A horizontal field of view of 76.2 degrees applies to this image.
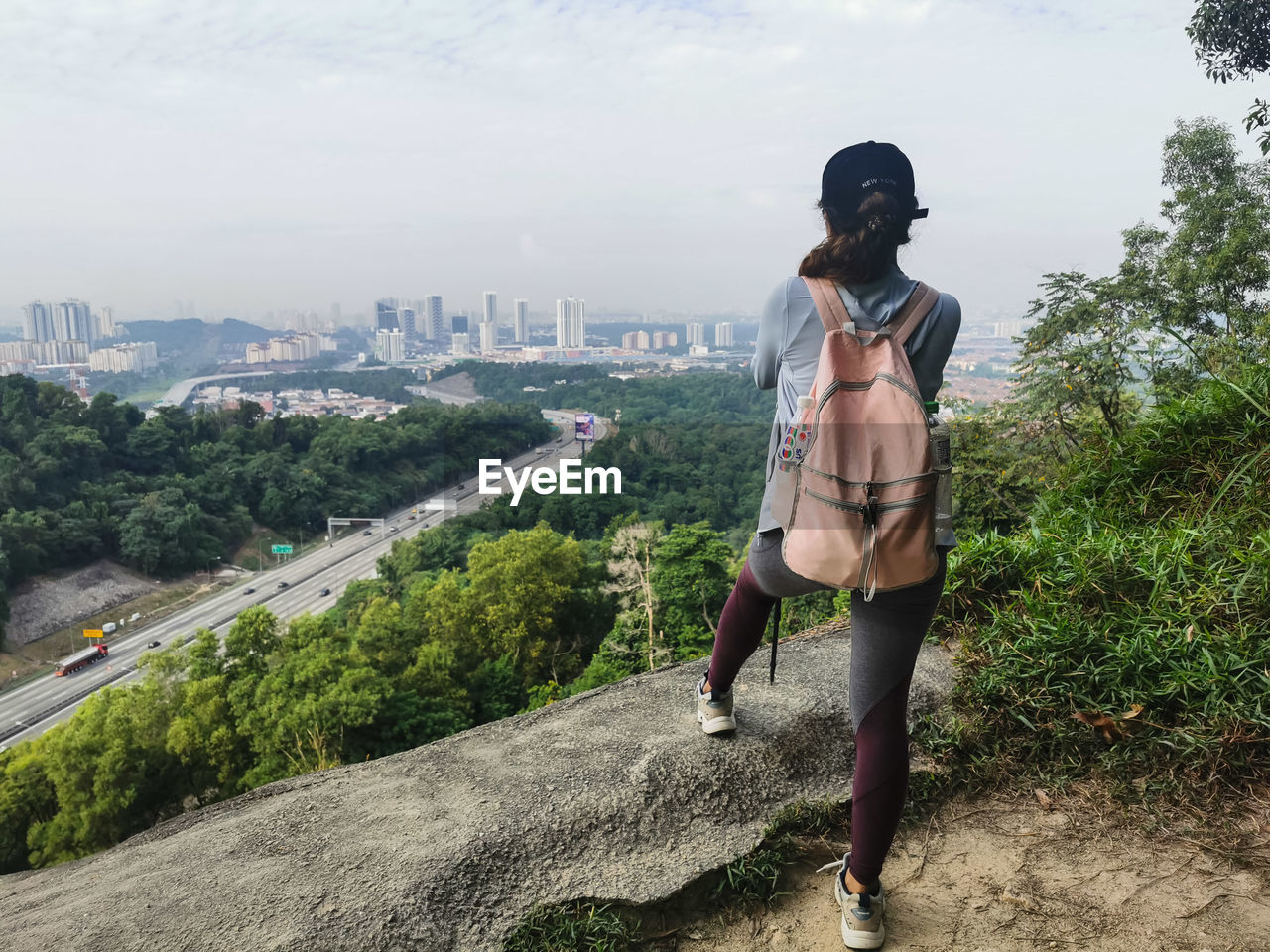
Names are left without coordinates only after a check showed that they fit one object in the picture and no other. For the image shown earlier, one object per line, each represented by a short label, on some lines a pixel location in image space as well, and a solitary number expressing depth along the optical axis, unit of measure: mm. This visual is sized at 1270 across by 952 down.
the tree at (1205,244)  6059
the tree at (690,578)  10438
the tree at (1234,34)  5598
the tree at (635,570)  10438
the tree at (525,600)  13164
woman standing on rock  1150
